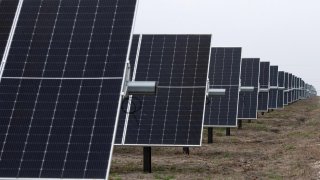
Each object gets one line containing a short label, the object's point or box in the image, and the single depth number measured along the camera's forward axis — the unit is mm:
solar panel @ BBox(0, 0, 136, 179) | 11398
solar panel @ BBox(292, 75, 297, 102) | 91250
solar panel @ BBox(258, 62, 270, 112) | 48438
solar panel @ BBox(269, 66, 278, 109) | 59906
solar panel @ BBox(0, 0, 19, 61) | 13586
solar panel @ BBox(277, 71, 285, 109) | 65062
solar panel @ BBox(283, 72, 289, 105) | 76294
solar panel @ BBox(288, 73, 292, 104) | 83575
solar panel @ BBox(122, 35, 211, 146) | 19453
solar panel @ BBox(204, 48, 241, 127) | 29453
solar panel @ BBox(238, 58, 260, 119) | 37000
